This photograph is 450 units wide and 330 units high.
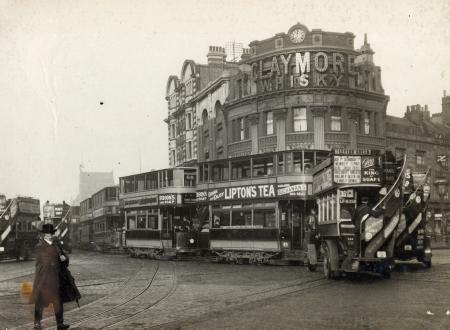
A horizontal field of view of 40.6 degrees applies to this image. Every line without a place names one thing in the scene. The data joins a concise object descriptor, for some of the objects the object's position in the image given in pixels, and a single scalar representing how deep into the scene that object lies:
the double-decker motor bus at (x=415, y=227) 18.14
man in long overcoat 8.38
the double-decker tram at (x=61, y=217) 37.38
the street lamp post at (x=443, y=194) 38.62
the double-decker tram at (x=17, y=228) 28.62
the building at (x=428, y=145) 43.34
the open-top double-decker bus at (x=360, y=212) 13.89
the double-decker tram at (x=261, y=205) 21.86
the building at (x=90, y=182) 116.06
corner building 35.84
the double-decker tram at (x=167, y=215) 27.77
